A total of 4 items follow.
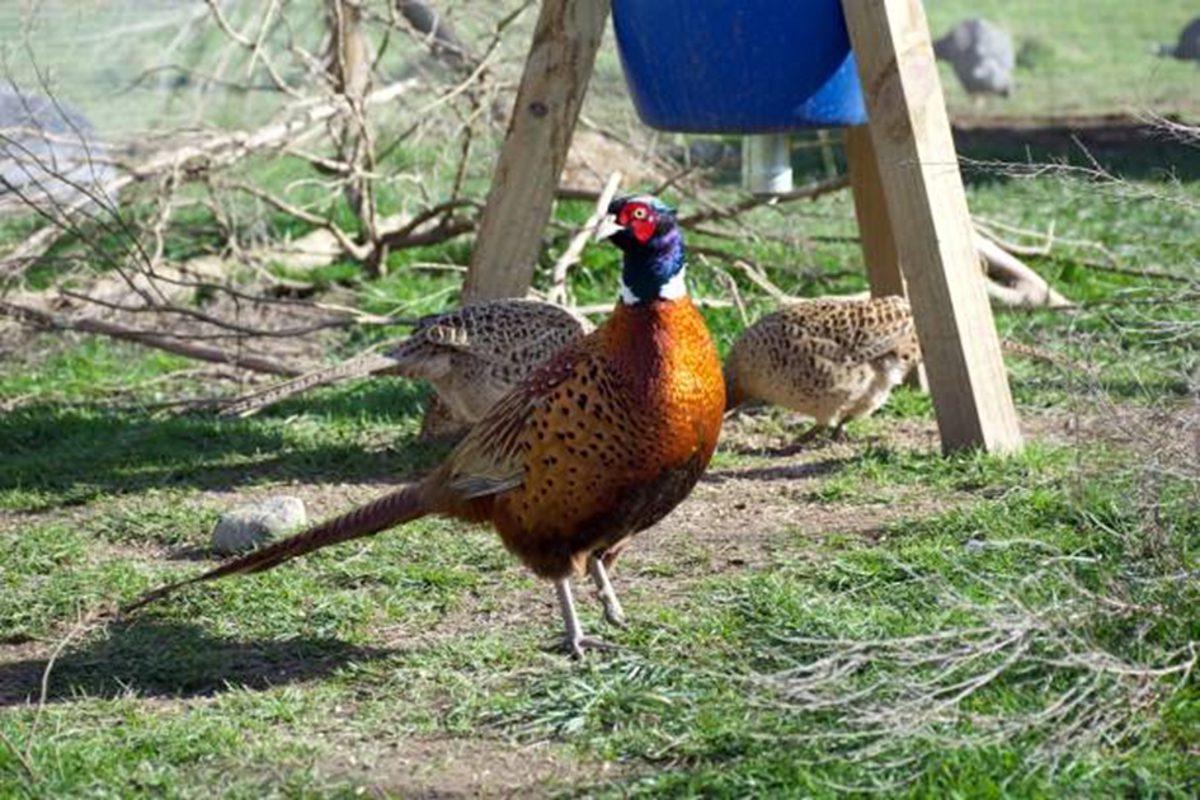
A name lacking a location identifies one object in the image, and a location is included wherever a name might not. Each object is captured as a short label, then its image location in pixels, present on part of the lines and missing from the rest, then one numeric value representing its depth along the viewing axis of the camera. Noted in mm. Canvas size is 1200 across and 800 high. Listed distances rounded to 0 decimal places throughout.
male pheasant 8344
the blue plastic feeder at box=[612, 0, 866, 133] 11016
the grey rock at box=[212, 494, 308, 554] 10586
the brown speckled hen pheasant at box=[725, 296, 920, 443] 12039
